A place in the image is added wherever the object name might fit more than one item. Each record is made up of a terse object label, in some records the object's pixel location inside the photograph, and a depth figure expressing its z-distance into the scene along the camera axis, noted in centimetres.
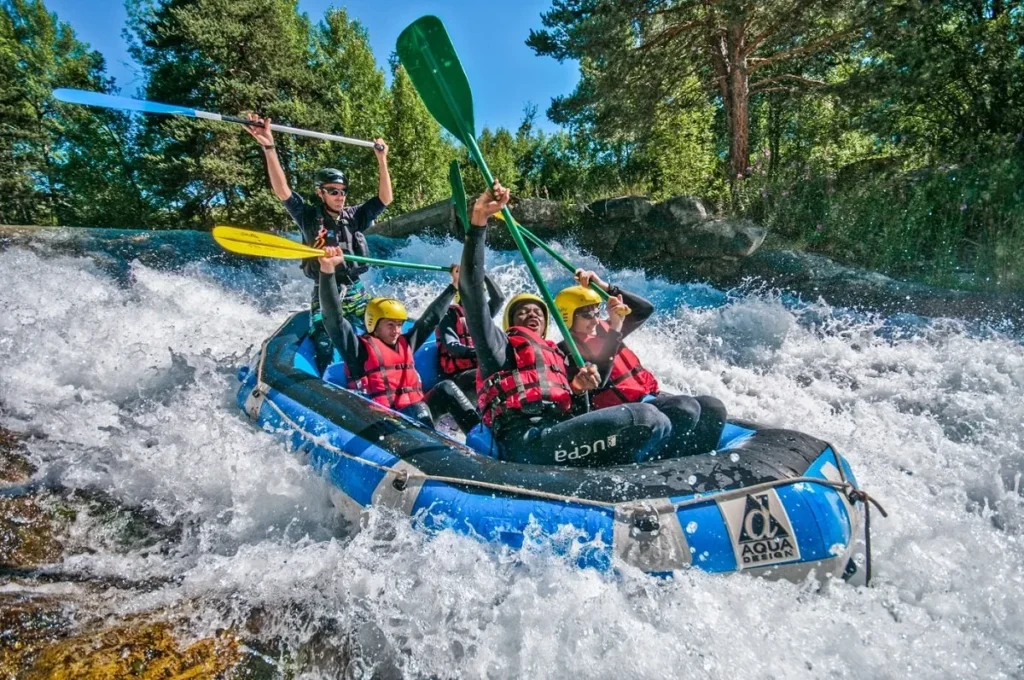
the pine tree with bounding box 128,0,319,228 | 1512
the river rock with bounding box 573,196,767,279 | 862
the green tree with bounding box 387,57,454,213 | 1647
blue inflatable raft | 217
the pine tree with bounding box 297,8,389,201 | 1661
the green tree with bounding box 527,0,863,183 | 836
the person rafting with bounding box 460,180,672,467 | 262
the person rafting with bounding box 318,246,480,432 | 340
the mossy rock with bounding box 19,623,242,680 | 195
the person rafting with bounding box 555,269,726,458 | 287
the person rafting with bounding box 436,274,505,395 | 395
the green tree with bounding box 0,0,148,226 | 1798
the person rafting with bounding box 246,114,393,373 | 399
